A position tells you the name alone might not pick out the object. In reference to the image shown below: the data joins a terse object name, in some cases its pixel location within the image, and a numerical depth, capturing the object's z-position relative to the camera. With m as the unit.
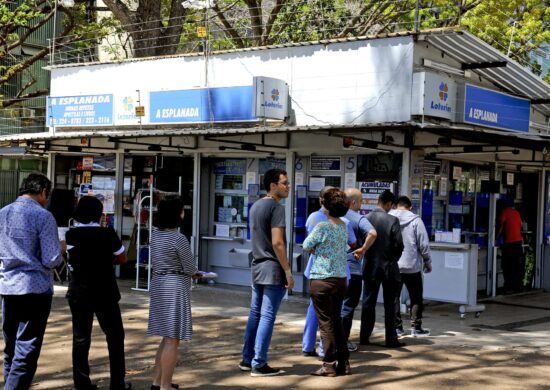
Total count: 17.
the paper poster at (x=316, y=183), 13.20
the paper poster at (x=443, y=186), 13.26
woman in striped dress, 6.34
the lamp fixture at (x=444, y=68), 12.10
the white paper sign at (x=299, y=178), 13.37
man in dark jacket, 8.85
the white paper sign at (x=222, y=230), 14.35
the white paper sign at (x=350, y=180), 12.88
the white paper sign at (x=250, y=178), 14.02
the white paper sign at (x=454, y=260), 11.30
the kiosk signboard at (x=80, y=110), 15.26
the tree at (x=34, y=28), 19.30
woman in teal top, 7.26
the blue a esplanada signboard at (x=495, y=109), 12.54
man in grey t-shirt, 7.20
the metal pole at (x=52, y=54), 15.91
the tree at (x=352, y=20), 18.69
